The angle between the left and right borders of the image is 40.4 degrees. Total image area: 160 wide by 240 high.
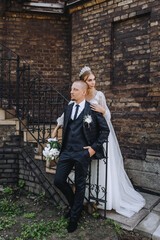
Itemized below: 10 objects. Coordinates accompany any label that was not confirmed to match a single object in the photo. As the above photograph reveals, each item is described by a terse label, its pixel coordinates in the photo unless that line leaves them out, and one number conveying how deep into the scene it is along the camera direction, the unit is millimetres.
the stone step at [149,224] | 2880
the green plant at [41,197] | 3992
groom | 2881
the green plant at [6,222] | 3020
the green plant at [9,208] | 3476
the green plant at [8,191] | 4293
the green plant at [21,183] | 4539
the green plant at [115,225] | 2874
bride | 3248
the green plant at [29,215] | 3316
